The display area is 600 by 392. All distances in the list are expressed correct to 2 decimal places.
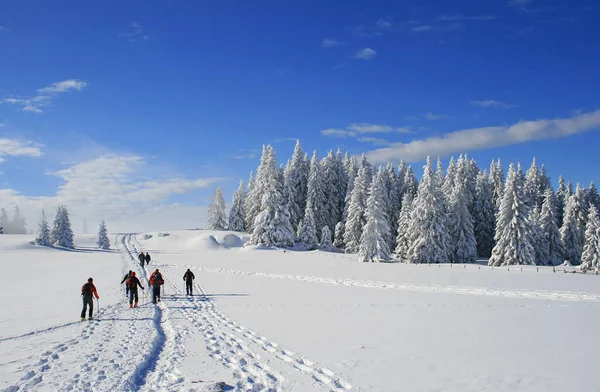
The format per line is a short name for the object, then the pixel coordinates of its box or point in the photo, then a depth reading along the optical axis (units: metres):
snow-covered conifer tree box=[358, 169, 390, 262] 50.47
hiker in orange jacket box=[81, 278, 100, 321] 16.98
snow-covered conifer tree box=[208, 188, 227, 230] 96.56
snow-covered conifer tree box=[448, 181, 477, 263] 55.69
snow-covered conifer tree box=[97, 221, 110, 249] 79.38
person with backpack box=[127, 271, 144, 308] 20.50
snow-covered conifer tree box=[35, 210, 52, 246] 71.38
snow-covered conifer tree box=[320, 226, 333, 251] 62.59
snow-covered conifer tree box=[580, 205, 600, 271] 44.47
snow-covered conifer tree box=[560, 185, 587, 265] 57.00
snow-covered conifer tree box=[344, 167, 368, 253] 60.34
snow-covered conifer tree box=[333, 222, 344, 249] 66.93
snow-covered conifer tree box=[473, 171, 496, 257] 66.19
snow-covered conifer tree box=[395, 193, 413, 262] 57.31
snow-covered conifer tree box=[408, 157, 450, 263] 51.88
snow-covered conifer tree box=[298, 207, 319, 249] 62.69
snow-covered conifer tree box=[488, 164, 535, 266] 48.25
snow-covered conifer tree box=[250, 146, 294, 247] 58.91
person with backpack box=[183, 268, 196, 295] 24.41
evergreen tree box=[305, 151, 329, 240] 69.00
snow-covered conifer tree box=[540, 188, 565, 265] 55.91
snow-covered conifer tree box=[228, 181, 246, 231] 84.81
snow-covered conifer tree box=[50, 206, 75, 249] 75.25
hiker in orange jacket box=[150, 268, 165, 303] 22.17
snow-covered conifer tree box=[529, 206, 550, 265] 51.61
